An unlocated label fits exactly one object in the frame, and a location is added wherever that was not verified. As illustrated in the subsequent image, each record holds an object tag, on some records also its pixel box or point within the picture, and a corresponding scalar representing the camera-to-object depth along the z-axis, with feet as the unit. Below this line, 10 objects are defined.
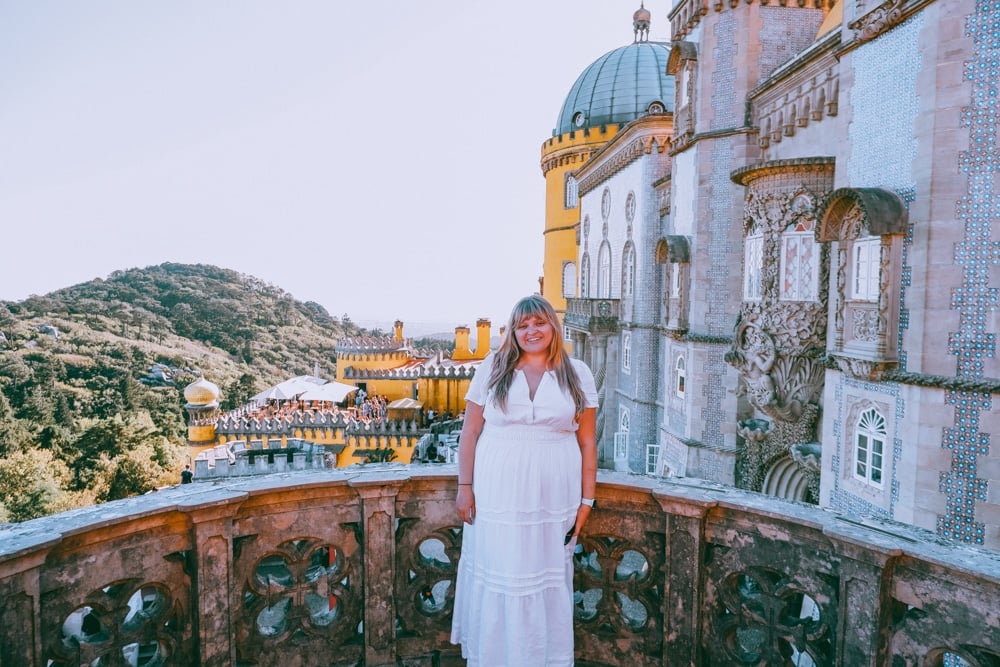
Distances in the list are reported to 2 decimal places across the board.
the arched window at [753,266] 32.71
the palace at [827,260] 20.77
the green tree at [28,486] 87.35
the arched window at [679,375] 44.50
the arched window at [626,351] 61.11
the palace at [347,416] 70.13
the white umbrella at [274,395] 102.89
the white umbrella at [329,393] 100.42
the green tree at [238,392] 156.56
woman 9.21
